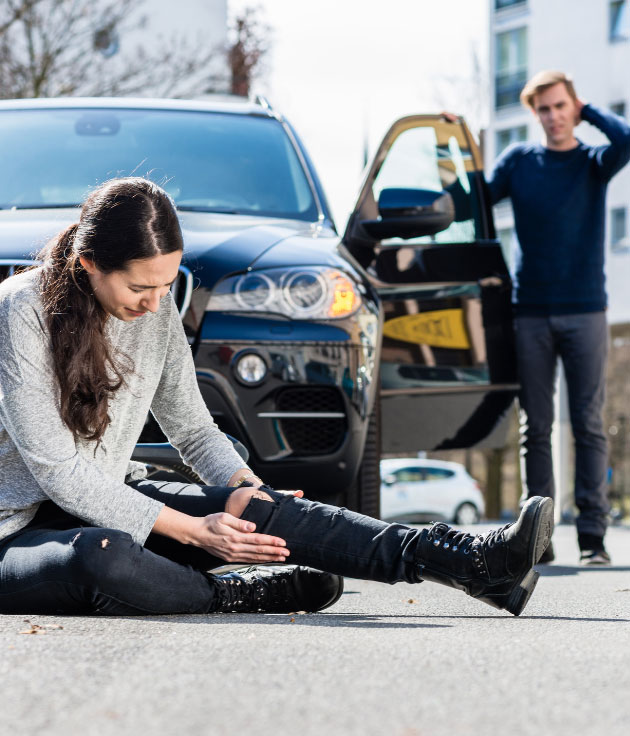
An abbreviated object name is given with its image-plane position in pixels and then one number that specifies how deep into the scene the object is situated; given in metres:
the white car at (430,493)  31.83
